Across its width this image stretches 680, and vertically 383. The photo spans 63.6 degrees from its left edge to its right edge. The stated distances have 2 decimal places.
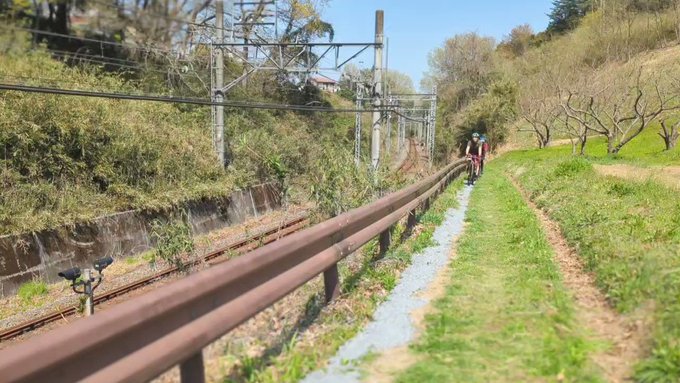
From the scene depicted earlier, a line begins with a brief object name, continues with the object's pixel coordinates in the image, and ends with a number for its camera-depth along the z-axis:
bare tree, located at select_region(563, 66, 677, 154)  31.81
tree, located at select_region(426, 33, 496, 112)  75.75
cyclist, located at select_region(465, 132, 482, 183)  20.30
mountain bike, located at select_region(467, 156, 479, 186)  20.17
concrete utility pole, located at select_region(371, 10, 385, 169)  20.05
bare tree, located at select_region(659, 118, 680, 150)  34.50
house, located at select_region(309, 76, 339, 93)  46.78
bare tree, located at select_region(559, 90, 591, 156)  32.38
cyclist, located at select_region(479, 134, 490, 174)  21.65
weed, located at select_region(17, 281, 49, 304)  11.89
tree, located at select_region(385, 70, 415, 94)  79.45
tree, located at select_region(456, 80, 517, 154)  61.50
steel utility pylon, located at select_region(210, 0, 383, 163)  18.12
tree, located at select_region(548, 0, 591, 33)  92.38
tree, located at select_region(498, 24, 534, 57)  101.69
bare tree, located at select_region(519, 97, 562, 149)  47.88
